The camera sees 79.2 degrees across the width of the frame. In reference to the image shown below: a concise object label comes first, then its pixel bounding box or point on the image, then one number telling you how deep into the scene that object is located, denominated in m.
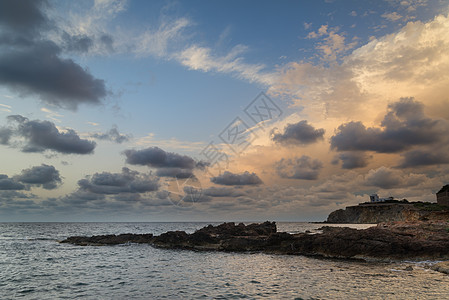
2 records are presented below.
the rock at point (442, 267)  27.06
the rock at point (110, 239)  63.01
